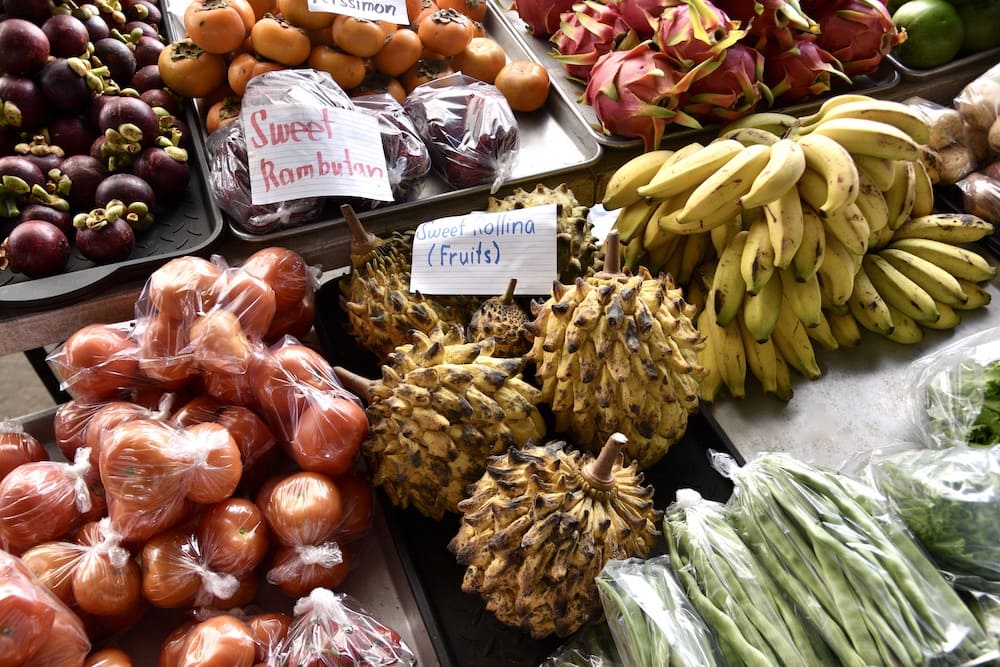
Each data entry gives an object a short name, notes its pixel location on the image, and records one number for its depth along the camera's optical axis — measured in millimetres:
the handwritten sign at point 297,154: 918
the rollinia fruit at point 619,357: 744
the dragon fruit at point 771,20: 985
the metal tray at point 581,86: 1027
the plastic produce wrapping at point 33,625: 654
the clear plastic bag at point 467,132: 992
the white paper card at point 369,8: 1001
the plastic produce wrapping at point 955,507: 691
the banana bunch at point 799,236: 825
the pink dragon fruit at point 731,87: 970
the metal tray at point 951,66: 1099
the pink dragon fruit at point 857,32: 1031
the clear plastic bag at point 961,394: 798
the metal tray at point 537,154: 961
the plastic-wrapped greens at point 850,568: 650
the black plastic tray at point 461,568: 749
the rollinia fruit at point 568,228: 863
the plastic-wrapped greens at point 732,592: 658
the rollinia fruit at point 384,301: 830
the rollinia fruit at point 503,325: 819
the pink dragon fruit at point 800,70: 1014
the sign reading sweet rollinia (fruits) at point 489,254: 845
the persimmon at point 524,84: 1091
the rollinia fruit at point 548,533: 686
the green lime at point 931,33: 1098
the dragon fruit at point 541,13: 1164
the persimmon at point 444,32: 1082
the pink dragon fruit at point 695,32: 941
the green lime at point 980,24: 1102
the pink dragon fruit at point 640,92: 966
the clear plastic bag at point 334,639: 710
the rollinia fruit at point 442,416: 743
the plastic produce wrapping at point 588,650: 715
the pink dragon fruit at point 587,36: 1066
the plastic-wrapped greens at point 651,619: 660
